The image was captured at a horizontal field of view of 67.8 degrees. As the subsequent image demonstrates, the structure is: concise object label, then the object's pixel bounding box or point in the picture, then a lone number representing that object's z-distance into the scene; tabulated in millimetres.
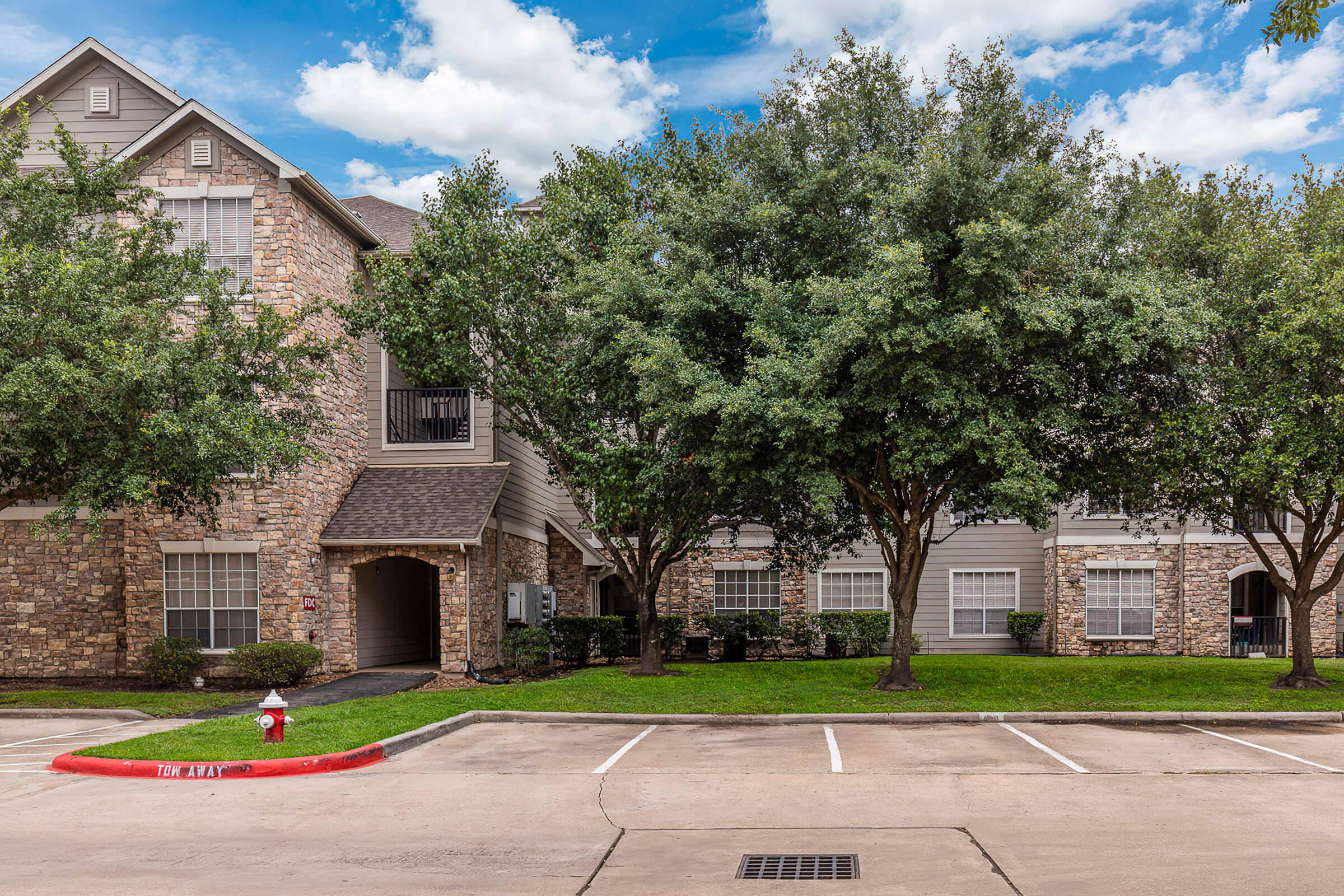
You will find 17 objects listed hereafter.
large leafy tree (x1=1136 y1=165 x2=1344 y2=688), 14078
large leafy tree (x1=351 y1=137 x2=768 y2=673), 15883
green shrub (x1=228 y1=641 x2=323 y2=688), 17234
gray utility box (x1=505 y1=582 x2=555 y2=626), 21391
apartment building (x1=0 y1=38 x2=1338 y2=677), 18547
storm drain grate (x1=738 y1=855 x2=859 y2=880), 6434
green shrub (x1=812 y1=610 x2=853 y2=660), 24719
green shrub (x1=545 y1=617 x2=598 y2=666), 22594
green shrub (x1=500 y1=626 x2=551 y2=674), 20375
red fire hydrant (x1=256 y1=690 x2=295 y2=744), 11023
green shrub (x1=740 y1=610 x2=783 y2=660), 24484
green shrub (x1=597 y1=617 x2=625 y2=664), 23781
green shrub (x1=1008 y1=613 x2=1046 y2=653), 25750
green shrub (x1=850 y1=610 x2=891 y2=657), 24875
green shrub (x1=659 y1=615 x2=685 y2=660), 24422
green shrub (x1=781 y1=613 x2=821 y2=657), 24875
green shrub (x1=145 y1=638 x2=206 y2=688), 17672
